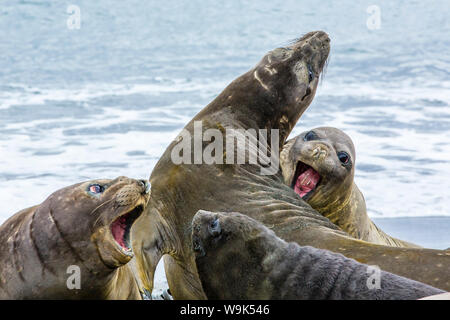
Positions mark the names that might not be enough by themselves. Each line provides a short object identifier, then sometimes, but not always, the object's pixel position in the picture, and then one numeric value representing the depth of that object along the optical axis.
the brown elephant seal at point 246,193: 8.55
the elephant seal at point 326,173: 11.09
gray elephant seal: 6.68
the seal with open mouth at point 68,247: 7.46
